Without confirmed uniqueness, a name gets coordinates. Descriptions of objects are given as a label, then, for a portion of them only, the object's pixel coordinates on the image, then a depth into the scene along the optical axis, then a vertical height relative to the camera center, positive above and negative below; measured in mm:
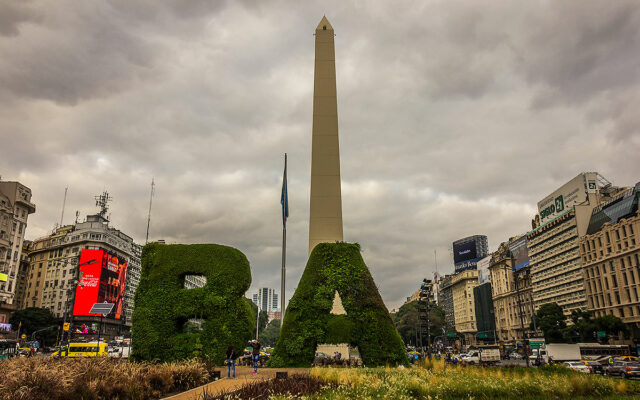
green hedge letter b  20656 +894
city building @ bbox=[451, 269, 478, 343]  135625 +5144
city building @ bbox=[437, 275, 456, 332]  156588 +8163
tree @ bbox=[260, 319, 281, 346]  139100 -4231
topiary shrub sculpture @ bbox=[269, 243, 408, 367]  21141 +101
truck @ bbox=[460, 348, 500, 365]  48841 -3986
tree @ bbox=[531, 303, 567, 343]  67812 -718
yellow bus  42094 -2387
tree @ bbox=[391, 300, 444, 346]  95438 -954
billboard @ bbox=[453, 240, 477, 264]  148375 +23100
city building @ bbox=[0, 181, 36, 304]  74750 +17172
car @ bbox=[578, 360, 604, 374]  33319 -3583
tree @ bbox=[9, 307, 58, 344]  77562 +322
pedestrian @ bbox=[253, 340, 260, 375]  19838 -1389
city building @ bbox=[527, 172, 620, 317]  78438 +15338
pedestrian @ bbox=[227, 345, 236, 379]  18703 -1501
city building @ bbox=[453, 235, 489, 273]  147750 +22756
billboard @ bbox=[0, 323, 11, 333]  63656 -413
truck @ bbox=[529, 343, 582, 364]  42291 -3240
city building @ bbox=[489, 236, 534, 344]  100688 +6663
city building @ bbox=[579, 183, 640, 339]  61688 +9023
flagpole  31872 +5146
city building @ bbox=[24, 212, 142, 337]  94438 +14616
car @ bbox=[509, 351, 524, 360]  60116 -5138
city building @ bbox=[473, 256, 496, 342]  118456 +4581
